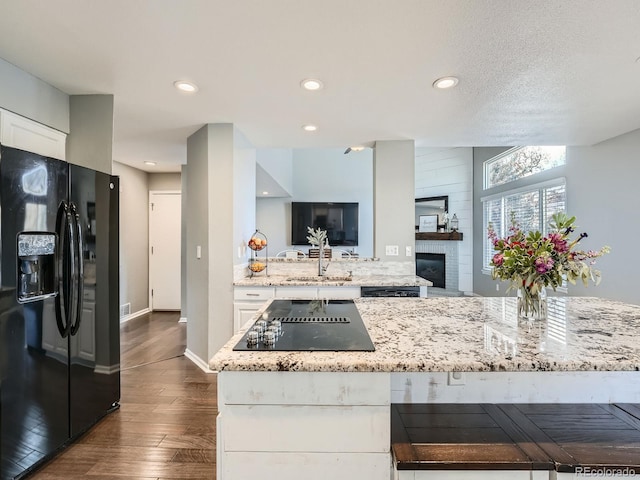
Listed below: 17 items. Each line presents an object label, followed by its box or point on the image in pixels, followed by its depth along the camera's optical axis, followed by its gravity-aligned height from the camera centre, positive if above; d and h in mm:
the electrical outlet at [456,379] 1247 -568
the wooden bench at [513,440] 918 -665
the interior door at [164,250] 5109 -161
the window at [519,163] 4637 +1318
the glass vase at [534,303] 1391 -292
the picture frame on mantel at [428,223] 7188 +398
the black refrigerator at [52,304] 1544 -373
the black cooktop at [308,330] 1055 -364
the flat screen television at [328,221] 7789 +489
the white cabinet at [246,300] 2972 -584
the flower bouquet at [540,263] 1317 -102
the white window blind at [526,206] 4582 +575
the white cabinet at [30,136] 1928 +719
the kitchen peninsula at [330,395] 935 -487
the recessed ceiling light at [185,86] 2176 +1121
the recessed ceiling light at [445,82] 2123 +1114
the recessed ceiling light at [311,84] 2143 +1118
